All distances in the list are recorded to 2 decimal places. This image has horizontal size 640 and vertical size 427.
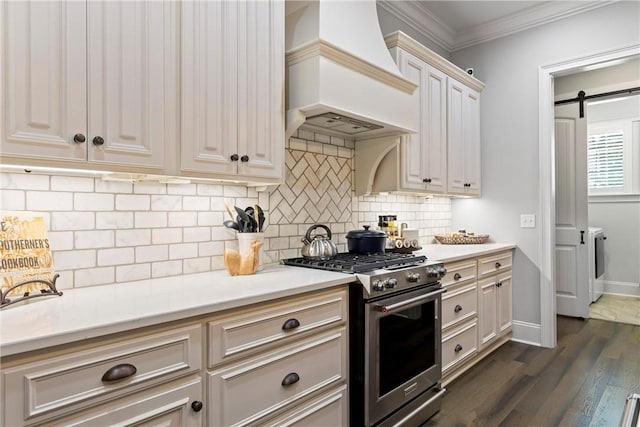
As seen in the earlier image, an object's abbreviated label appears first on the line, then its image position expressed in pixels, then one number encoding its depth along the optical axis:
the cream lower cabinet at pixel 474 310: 2.71
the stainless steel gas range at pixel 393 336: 1.94
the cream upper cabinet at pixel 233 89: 1.67
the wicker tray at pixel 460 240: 3.64
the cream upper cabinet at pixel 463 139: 3.43
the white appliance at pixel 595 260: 4.81
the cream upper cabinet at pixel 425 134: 2.89
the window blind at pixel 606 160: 5.48
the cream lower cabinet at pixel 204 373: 1.04
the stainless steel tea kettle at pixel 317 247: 2.28
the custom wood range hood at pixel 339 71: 2.07
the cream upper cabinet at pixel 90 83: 1.23
